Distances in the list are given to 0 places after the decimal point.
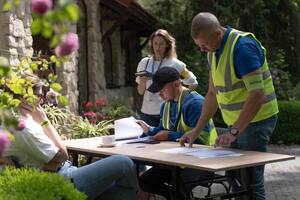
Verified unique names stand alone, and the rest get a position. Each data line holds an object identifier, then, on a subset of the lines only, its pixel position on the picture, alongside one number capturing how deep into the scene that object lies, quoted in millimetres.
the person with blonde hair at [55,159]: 4536
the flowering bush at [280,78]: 17845
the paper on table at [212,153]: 4660
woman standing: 7699
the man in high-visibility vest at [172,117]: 5743
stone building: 9747
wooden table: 4263
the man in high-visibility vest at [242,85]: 4596
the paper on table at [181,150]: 5024
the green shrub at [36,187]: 3458
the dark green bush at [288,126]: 15277
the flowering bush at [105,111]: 10835
